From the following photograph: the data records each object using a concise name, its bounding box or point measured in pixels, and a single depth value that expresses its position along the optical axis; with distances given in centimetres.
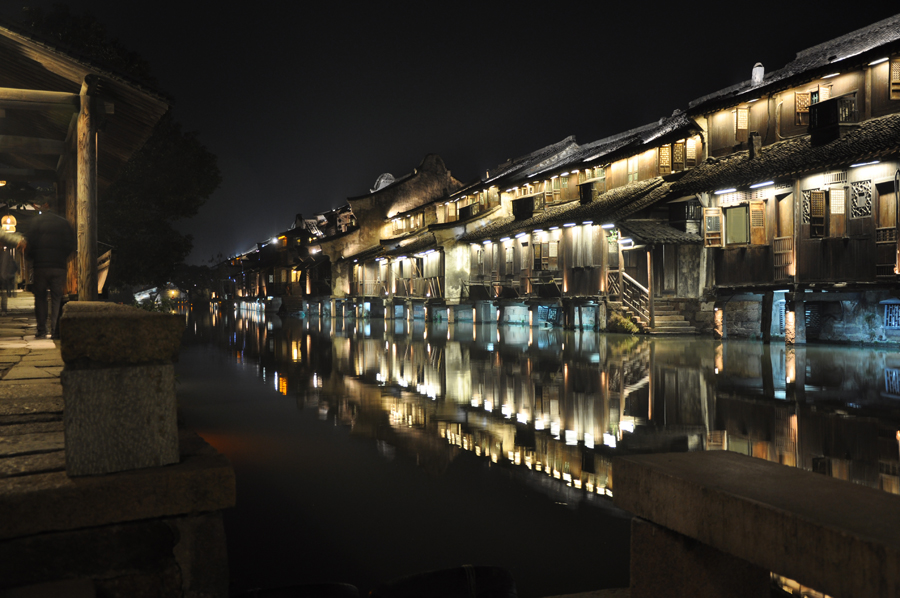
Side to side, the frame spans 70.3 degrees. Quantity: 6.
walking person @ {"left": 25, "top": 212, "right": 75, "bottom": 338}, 1051
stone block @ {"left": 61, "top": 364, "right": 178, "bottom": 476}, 307
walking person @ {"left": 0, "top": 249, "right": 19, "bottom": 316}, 1903
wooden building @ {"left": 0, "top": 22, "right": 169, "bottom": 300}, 979
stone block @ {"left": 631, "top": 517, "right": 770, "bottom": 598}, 292
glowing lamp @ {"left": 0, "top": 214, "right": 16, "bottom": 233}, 1528
